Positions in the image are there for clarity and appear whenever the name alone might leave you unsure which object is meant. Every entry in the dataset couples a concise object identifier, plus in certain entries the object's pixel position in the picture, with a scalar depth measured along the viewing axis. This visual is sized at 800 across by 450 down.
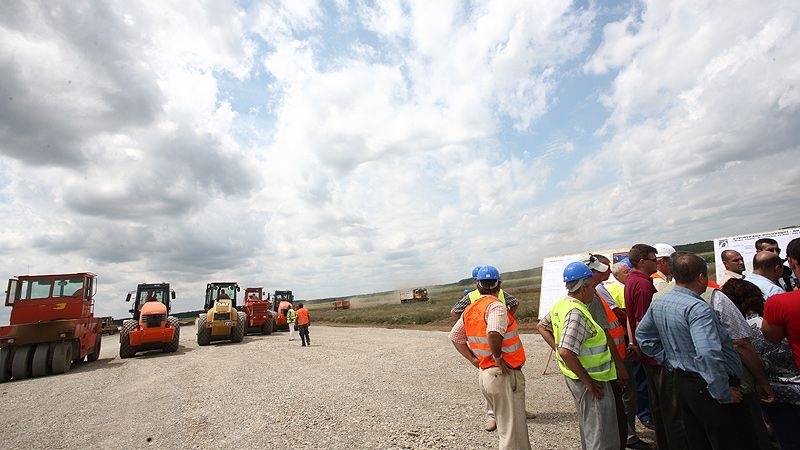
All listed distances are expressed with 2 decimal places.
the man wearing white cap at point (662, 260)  4.80
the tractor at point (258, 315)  23.30
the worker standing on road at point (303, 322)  16.88
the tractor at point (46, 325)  12.55
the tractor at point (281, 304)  26.89
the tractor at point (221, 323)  18.70
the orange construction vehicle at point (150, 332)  15.62
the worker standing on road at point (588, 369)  3.28
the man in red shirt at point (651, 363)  3.35
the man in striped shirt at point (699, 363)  2.93
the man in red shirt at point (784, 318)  2.87
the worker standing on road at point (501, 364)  3.57
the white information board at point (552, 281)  8.73
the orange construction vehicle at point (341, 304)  70.62
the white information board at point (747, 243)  6.38
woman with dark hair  3.05
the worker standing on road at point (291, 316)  18.92
